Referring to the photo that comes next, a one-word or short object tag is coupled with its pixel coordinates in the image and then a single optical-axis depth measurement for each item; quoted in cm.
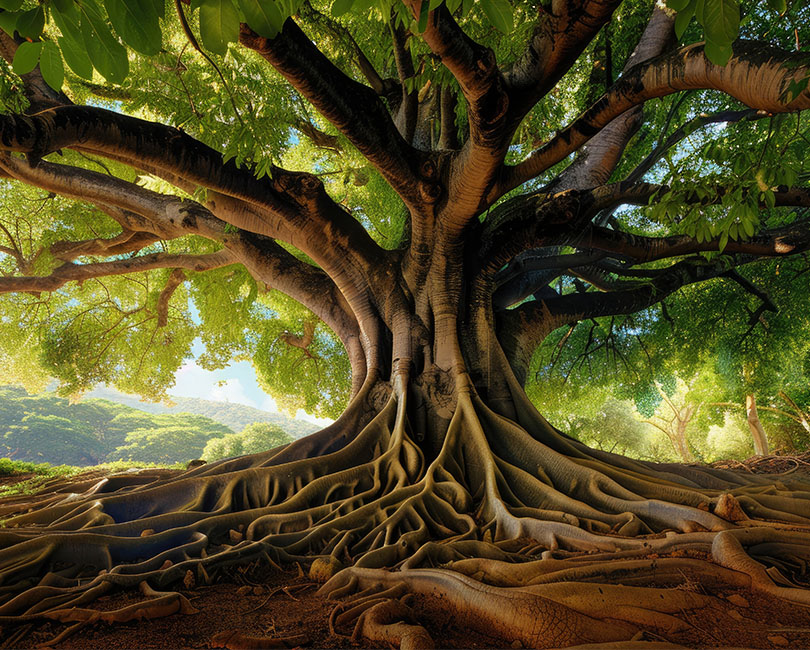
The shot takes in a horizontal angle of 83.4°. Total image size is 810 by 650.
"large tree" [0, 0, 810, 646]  212
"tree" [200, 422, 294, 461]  1992
